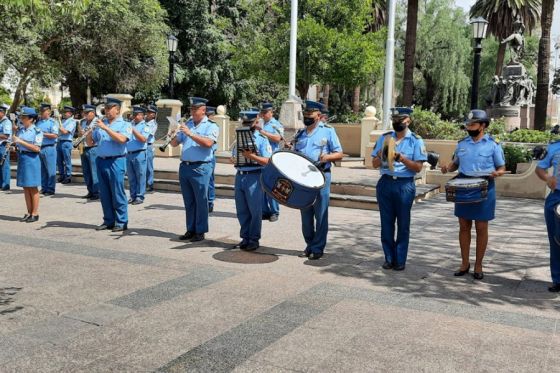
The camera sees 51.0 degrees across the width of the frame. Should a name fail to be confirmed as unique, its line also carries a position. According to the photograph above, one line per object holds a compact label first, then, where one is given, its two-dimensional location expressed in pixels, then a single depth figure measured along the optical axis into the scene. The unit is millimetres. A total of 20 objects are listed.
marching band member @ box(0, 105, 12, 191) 12877
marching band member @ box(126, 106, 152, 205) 12016
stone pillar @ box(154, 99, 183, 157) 21844
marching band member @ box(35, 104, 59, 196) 13148
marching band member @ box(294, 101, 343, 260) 7230
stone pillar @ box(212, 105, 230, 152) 24500
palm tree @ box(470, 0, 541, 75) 43656
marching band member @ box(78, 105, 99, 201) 12273
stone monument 31688
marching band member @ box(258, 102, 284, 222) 9436
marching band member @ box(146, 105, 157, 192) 12876
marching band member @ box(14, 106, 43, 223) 9531
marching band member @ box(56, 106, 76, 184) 14328
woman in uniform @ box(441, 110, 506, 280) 6359
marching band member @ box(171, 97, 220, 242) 8078
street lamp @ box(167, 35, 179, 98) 19094
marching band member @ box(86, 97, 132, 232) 8891
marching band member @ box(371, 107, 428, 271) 6699
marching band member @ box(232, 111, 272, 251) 7559
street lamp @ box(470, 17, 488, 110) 15844
